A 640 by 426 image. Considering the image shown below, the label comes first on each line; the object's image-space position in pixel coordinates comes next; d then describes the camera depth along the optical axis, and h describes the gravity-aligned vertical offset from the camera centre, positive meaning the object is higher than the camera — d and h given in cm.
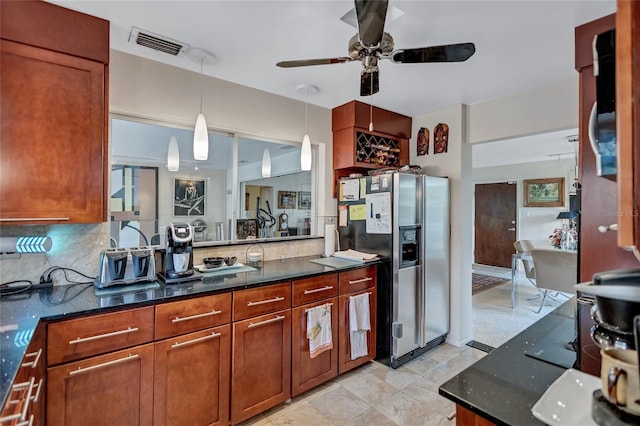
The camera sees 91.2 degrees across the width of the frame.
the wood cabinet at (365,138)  308 +80
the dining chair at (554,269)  351 -62
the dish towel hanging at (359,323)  252 -89
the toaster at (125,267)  180 -31
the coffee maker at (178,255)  196 -26
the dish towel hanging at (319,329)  223 -83
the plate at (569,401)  67 -43
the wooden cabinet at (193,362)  166 -82
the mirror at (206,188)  229 +23
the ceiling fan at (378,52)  139 +82
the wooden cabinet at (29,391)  97 -61
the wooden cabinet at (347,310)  247 -77
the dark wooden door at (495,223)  659 -17
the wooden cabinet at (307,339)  218 -88
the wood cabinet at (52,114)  153 +52
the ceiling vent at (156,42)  189 +109
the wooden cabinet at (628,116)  56 +18
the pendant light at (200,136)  207 +52
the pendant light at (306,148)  267 +57
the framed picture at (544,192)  595 +45
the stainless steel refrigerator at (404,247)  270 -30
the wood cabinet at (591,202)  140 +6
